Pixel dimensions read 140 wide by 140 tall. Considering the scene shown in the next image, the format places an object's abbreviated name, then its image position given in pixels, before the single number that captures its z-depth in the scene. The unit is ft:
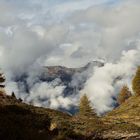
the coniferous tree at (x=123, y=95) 357.28
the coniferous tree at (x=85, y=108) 294.81
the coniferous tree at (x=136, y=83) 287.10
